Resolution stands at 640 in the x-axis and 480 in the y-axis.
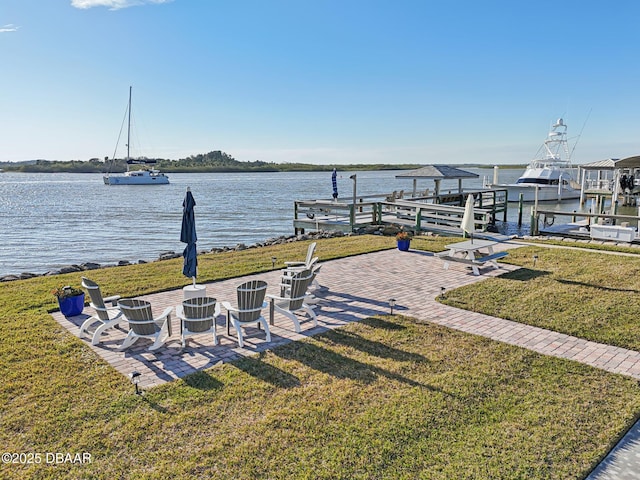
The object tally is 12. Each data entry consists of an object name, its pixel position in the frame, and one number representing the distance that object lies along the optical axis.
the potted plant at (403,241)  13.25
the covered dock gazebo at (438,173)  19.78
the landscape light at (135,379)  4.77
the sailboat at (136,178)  77.12
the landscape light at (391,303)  7.48
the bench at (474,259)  10.43
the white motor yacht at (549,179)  39.66
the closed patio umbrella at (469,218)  10.45
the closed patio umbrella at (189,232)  7.08
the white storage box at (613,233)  14.16
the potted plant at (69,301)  7.50
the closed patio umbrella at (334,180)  21.56
